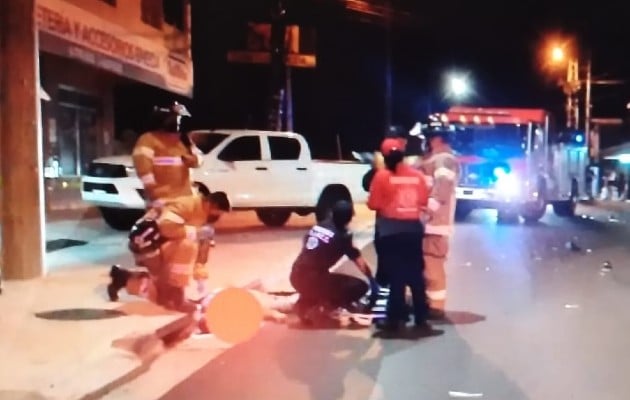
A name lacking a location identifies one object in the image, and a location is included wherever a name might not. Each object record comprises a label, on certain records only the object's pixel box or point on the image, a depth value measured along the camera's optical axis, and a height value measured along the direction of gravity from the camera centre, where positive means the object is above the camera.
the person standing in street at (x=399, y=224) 9.80 -0.82
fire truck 25.97 -0.42
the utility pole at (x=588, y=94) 49.34 +2.17
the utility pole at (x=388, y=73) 37.16 +2.42
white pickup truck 19.00 -0.84
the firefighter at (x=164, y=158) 10.37 -0.21
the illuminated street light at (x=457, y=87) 56.41 +2.92
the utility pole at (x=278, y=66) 26.78 +1.87
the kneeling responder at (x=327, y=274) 10.17 -1.37
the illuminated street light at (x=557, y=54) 48.59 +4.02
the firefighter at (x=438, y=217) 10.62 -0.82
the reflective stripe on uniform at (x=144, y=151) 10.34 -0.14
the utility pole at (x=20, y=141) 12.35 -0.05
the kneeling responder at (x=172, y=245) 10.57 -1.11
